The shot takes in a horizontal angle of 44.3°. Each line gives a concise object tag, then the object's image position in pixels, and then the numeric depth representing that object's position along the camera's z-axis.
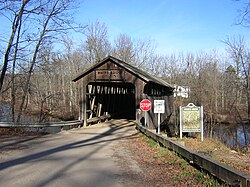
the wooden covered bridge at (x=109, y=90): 19.26
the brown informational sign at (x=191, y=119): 15.85
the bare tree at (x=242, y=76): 36.58
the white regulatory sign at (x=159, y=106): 15.22
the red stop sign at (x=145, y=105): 15.35
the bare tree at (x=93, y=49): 46.22
